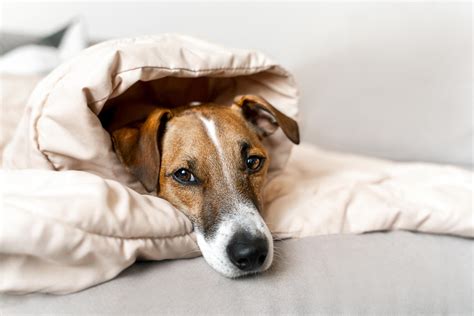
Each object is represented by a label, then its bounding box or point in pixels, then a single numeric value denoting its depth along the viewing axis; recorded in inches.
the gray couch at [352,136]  13.5
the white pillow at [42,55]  25.9
